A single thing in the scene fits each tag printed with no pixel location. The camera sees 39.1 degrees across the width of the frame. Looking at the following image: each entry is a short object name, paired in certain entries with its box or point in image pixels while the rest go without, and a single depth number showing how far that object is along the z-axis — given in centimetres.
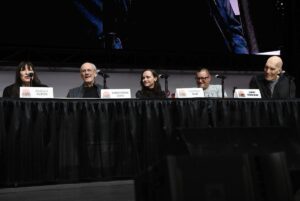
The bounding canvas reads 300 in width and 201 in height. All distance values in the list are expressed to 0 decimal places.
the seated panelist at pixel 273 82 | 405
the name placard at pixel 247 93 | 363
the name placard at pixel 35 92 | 305
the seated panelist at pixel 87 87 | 406
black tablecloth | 275
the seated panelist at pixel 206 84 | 443
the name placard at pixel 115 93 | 336
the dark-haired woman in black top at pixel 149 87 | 414
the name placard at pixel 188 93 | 351
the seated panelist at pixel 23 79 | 376
